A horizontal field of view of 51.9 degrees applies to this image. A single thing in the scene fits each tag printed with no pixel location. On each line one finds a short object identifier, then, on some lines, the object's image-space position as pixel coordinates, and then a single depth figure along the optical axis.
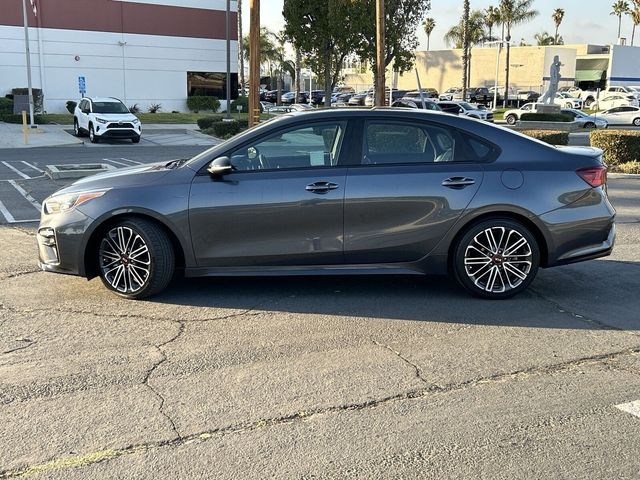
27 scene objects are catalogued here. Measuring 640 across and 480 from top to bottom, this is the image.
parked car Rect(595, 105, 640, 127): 38.20
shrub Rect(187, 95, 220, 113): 42.12
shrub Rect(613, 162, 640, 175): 14.48
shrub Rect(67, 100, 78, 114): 37.66
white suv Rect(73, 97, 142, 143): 25.80
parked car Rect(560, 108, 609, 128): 35.62
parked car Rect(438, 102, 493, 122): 35.47
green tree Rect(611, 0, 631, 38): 95.94
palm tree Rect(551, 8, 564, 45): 94.31
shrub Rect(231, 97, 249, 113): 43.81
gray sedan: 5.46
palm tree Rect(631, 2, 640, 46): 85.00
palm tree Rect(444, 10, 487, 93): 66.62
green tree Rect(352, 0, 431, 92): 26.06
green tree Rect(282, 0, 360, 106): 26.50
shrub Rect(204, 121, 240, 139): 28.20
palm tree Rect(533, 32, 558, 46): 97.88
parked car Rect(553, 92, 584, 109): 52.25
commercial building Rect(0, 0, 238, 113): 37.06
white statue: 33.92
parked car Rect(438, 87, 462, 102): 67.80
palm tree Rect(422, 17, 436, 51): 93.06
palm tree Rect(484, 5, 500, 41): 63.47
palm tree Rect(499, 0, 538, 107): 61.41
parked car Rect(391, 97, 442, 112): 30.57
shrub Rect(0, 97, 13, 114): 34.34
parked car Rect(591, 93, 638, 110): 49.31
